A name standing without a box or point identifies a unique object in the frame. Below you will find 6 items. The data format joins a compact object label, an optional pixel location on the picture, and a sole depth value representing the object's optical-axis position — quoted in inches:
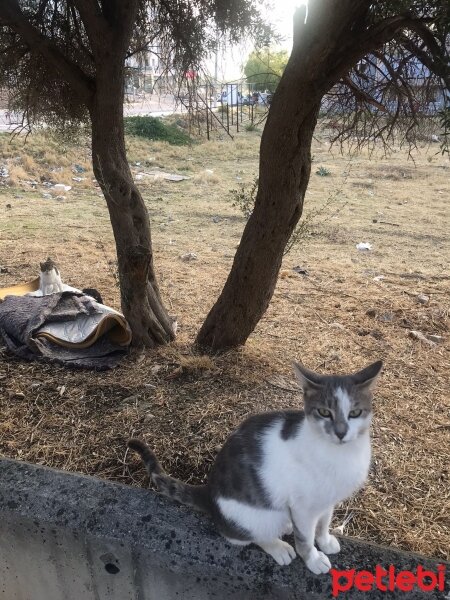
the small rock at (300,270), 222.7
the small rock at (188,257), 242.7
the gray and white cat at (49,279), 170.2
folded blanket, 138.0
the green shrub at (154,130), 609.5
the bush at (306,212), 139.5
